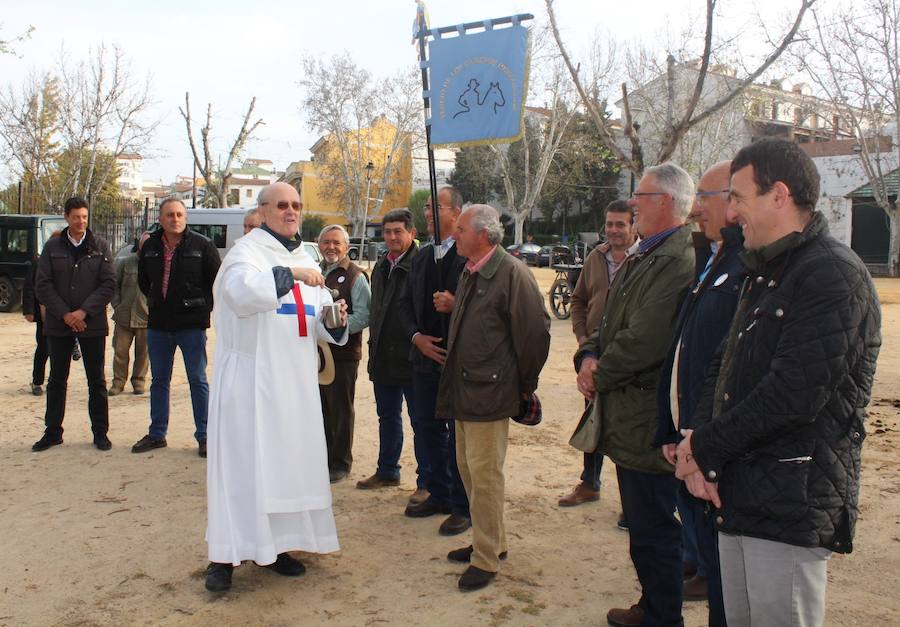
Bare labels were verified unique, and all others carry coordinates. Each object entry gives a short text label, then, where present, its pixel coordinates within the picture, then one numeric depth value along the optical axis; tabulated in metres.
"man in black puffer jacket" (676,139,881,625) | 2.07
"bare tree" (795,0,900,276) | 24.06
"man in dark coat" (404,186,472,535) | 4.75
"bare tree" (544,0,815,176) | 11.07
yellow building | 45.78
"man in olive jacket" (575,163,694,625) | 3.23
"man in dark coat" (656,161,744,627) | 2.67
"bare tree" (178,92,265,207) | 31.69
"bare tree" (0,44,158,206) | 31.11
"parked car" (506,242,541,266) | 40.21
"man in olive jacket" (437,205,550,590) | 3.90
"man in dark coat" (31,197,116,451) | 6.49
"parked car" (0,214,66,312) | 17.03
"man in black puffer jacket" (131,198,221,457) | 6.39
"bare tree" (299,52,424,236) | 40.97
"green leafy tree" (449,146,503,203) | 49.00
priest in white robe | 3.89
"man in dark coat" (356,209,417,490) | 5.37
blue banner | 4.50
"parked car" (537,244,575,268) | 40.72
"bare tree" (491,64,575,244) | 34.31
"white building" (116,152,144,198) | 34.00
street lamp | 40.53
